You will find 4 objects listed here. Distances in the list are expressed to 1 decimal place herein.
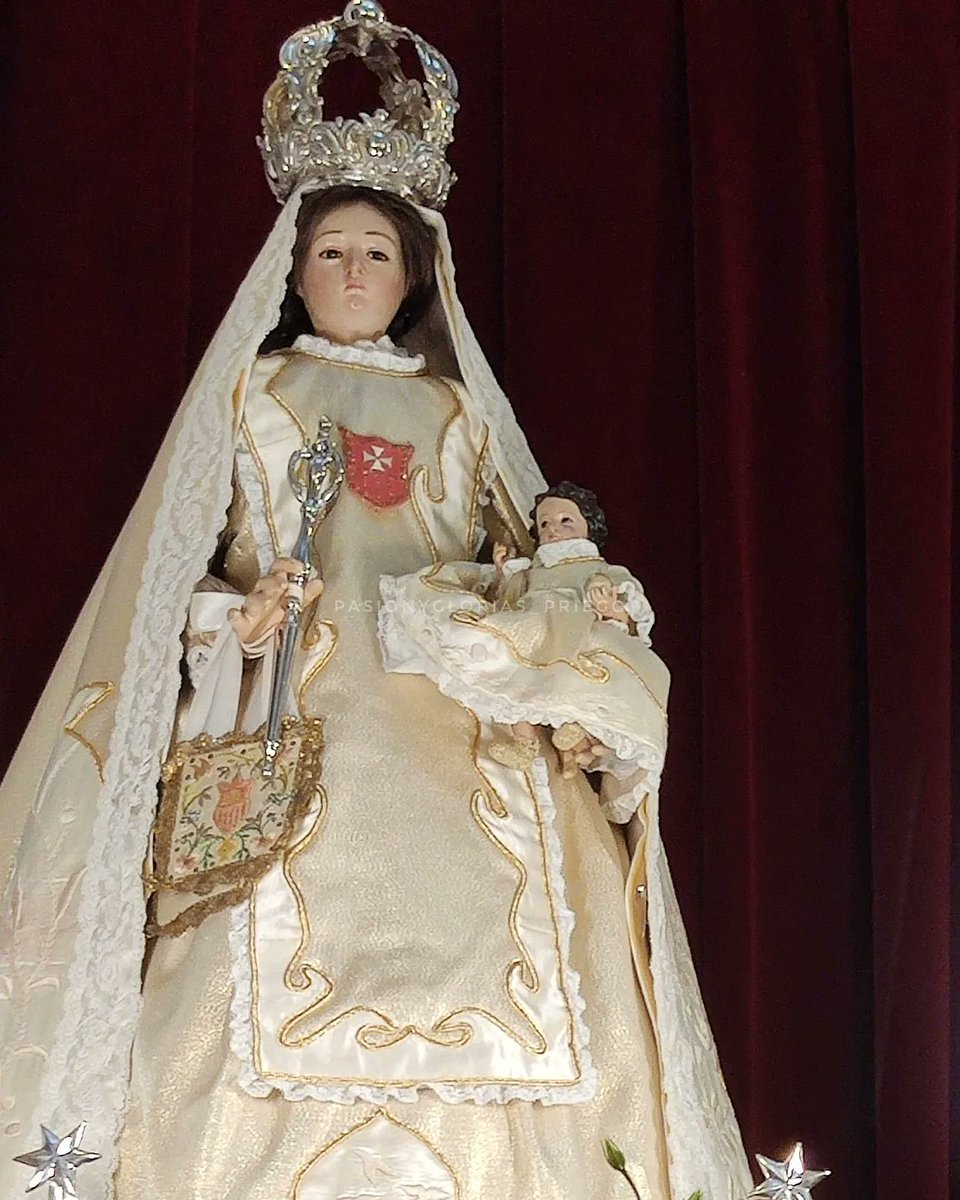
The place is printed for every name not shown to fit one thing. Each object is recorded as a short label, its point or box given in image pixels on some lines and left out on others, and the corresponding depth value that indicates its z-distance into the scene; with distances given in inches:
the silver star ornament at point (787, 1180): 130.2
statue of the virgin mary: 133.8
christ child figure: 142.0
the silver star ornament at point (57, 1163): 127.0
